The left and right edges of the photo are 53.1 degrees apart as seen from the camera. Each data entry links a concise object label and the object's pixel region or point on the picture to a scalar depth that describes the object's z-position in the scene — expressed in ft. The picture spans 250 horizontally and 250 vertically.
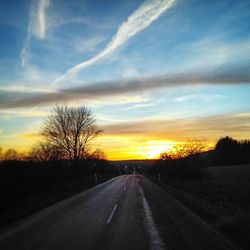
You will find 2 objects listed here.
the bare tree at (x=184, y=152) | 113.72
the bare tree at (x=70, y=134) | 130.67
